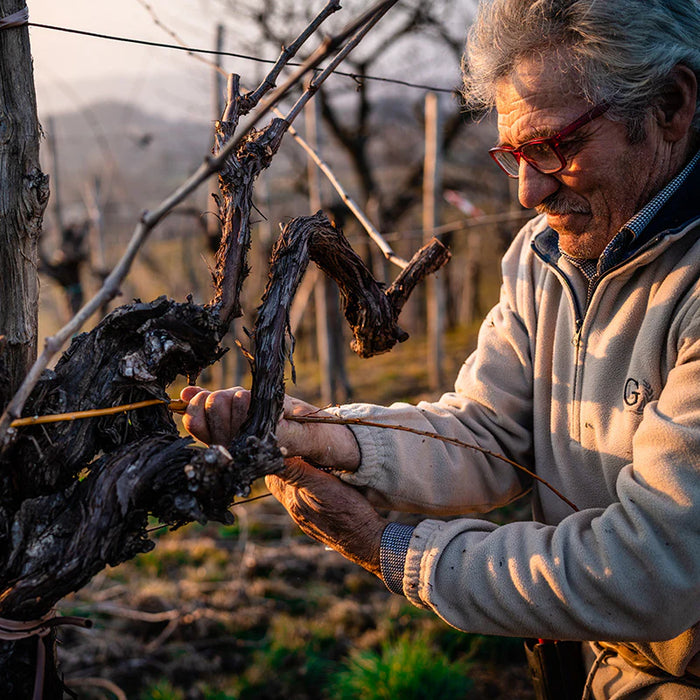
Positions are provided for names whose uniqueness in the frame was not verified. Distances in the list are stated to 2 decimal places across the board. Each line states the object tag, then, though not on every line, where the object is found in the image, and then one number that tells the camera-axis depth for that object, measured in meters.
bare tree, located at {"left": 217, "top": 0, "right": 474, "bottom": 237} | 9.88
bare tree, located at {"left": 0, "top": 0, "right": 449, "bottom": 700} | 1.06
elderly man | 1.20
